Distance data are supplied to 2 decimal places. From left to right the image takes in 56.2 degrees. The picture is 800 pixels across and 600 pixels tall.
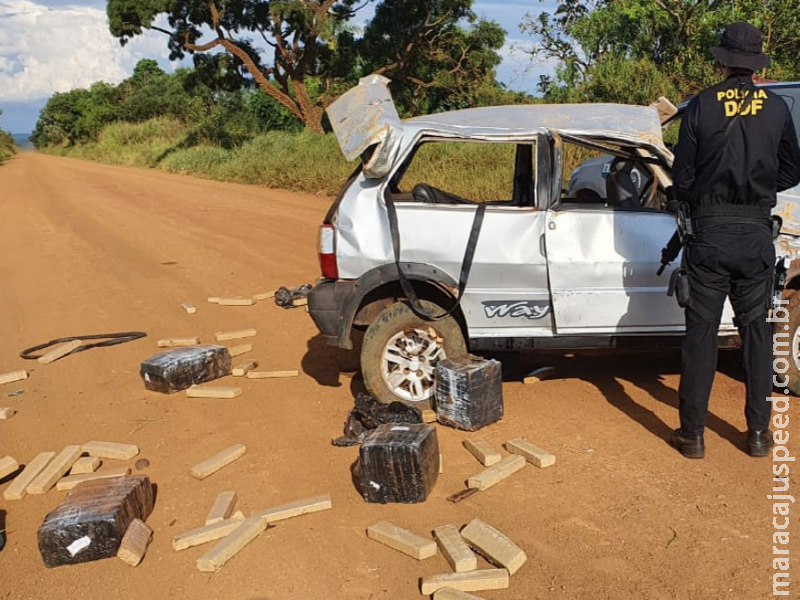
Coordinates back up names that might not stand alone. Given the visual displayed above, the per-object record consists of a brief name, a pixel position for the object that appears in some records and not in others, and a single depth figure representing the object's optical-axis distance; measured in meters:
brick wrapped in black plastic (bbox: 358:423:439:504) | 3.91
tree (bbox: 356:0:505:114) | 26.92
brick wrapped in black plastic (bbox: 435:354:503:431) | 4.73
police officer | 4.02
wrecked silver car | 4.87
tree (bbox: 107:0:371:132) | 26.09
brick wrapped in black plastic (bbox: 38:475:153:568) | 3.59
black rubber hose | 7.03
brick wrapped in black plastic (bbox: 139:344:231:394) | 5.77
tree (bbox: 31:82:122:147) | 55.19
